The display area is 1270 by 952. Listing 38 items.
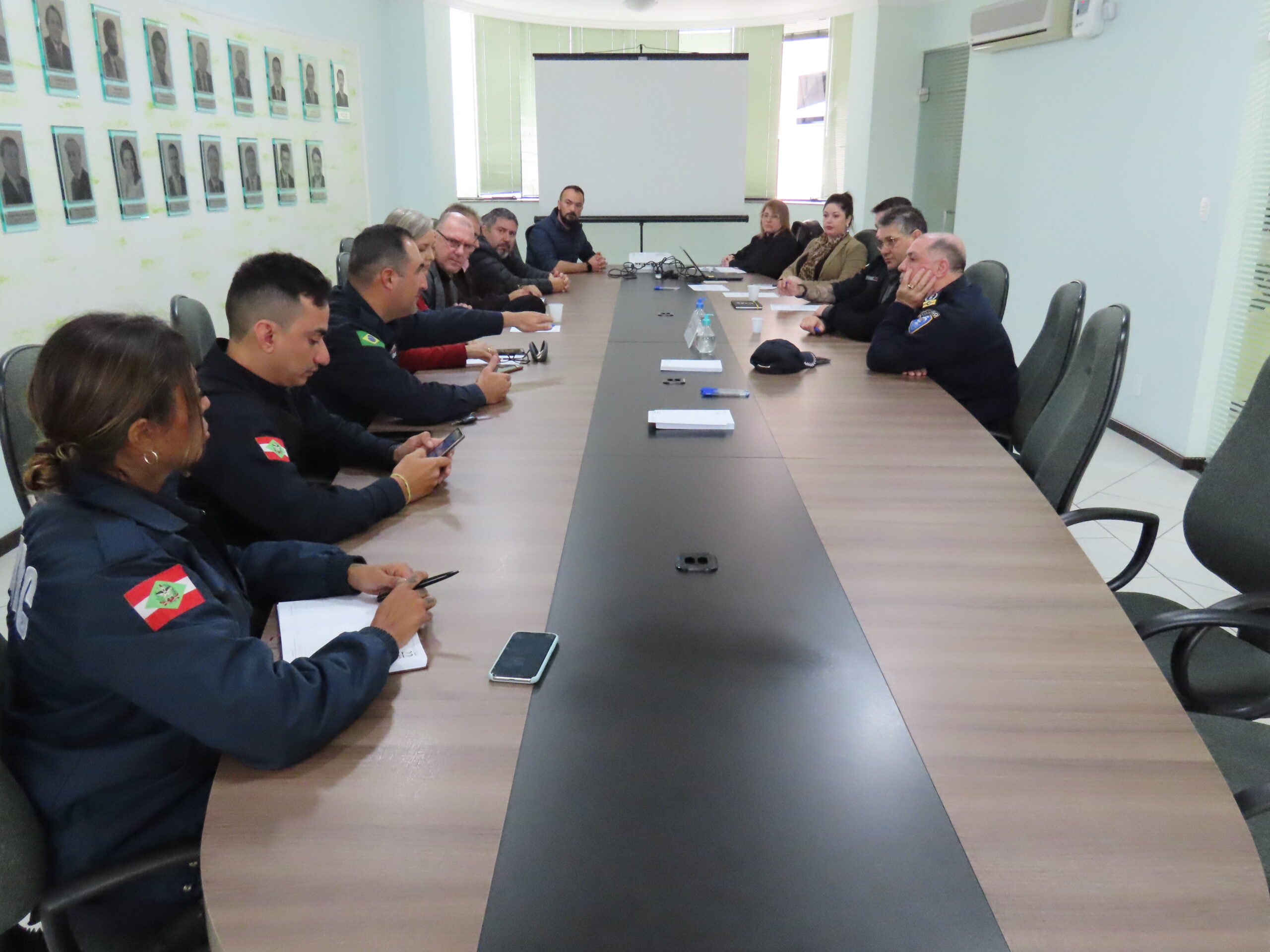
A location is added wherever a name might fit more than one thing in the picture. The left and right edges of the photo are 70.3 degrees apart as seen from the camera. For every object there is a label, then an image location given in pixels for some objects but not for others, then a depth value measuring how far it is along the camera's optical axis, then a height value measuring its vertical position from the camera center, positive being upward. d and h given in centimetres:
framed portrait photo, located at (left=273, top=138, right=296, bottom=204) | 533 +8
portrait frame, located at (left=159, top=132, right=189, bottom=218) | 412 +3
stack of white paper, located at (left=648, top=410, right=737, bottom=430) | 246 -61
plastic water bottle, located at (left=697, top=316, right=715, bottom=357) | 336 -54
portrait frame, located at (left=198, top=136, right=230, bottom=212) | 449 +3
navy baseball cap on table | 313 -56
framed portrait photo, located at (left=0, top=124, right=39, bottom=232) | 307 -2
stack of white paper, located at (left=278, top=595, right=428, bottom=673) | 130 -64
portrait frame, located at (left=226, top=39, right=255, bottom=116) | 476 +52
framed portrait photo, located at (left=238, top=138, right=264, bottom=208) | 490 +3
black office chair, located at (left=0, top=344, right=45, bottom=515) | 177 -43
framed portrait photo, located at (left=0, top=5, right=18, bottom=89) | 304 +38
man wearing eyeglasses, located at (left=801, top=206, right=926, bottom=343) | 374 -44
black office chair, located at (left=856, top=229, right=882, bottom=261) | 547 -30
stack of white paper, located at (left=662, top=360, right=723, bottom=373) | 317 -60
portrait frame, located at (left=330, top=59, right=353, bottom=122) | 616 +63
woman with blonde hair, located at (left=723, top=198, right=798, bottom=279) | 615 -36
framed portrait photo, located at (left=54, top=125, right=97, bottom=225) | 339 +3
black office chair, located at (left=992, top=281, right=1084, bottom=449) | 269 -49
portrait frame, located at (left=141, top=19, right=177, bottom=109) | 399 +49
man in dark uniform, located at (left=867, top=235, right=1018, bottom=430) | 295 -47
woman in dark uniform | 101 -52
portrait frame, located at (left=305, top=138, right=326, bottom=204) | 579 +7
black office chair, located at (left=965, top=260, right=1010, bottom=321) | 336 -33
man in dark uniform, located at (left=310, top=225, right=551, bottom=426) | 247 -43
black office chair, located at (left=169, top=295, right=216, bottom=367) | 277 -41
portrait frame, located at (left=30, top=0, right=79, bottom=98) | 324 +46
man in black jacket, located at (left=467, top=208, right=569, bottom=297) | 504 -43
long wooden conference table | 87 -66
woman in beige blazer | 535 -37
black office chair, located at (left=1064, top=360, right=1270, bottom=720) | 161 -71
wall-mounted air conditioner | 512 +97
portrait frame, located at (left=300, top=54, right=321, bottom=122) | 567 +58
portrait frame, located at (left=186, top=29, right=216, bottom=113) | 436 +50
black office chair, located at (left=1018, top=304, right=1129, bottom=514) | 205 -51
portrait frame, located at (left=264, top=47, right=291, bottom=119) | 517 +57
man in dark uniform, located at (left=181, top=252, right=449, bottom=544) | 170 -46
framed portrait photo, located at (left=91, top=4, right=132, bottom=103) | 361 +48
